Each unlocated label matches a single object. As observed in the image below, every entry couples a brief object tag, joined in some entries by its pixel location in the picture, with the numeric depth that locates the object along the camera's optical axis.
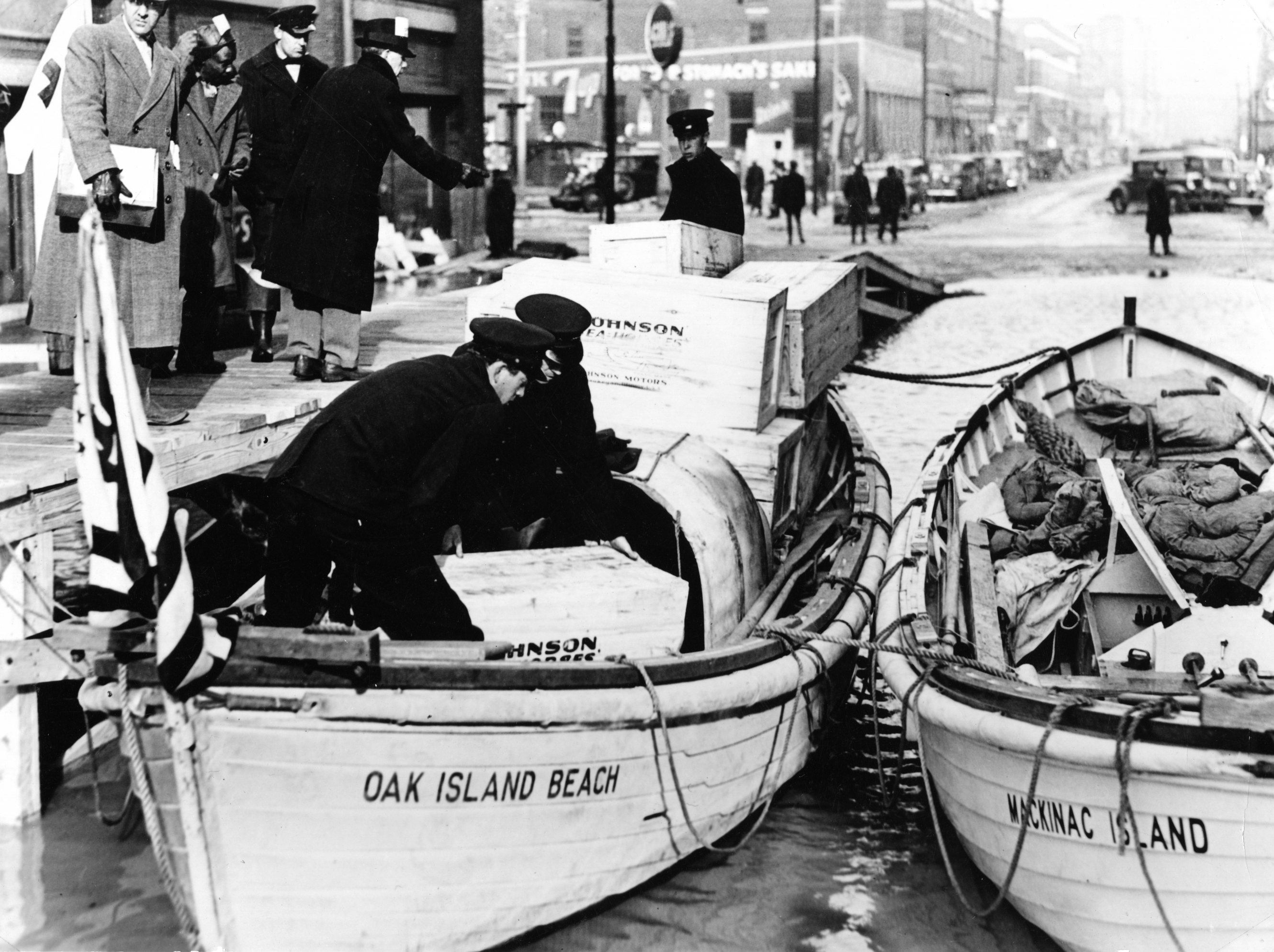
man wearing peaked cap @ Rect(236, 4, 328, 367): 6.37
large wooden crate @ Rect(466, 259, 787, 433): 5.88
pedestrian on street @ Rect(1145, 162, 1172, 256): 21.48
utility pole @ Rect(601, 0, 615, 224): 11.42
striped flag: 3.19
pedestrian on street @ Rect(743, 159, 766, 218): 24.78
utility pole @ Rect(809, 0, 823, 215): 24.86
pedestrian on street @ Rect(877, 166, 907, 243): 25.25
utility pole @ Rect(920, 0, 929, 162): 23.91
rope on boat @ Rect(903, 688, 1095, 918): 3.80
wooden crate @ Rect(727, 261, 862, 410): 6.32
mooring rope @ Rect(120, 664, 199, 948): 3.41
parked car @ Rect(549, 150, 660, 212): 26.06
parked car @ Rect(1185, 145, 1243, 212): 25.06
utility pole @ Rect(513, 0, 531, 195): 21.98
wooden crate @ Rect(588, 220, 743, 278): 6.68
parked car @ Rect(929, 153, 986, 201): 31.88
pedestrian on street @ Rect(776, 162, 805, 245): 20.58
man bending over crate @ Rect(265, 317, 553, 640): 4.07
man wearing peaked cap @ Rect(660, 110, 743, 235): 7.50
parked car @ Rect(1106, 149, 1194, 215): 25.45
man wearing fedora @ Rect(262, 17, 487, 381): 6.04
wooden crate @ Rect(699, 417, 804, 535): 5.87
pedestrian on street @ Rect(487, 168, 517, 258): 15.77
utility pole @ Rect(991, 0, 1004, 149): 24.89
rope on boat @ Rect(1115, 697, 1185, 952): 3.65
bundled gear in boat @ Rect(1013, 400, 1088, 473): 7.01
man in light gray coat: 4.98
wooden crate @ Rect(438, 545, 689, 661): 4.51
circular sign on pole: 15.79
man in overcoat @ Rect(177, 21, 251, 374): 6.39
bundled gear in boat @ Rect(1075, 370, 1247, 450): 7.37
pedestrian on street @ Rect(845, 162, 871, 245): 24.73
